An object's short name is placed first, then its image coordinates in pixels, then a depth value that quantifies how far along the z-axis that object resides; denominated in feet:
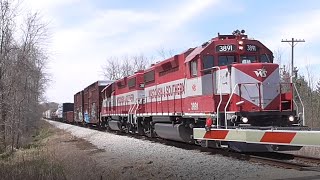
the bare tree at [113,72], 305.94
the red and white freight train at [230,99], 36.65
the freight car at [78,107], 161.68
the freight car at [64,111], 221.44
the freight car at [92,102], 123.34
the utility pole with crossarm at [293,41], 149.38
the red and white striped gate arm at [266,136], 28.73
